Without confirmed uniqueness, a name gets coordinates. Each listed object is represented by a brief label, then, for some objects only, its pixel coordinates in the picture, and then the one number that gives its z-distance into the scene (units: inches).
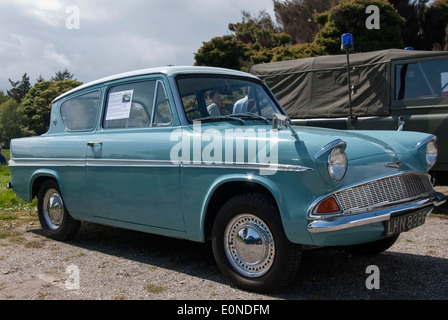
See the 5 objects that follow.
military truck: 263.6
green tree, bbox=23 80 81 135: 2023.9
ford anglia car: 130.2
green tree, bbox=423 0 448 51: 847.7
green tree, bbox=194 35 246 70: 1071.6
